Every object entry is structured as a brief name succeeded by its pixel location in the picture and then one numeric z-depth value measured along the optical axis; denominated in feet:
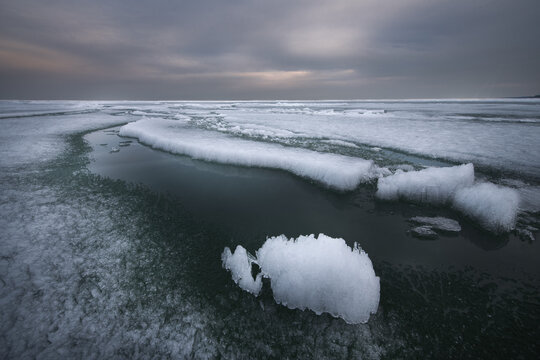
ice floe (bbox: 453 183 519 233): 10.15
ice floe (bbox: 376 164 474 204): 12.84
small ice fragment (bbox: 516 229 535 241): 9.78
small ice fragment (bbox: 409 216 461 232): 10.55
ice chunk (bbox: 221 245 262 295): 7.36
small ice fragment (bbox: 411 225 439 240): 10.12
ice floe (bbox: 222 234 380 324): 6.66
